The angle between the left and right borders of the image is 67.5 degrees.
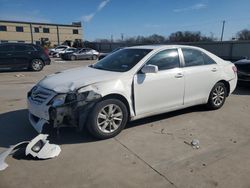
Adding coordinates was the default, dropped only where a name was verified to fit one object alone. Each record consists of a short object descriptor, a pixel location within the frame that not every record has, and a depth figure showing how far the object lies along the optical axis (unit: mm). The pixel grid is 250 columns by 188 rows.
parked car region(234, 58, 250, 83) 6324
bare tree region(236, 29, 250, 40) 45614
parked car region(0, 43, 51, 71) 9780
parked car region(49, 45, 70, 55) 24043
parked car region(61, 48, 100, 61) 19694
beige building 42965
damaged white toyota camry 2944
